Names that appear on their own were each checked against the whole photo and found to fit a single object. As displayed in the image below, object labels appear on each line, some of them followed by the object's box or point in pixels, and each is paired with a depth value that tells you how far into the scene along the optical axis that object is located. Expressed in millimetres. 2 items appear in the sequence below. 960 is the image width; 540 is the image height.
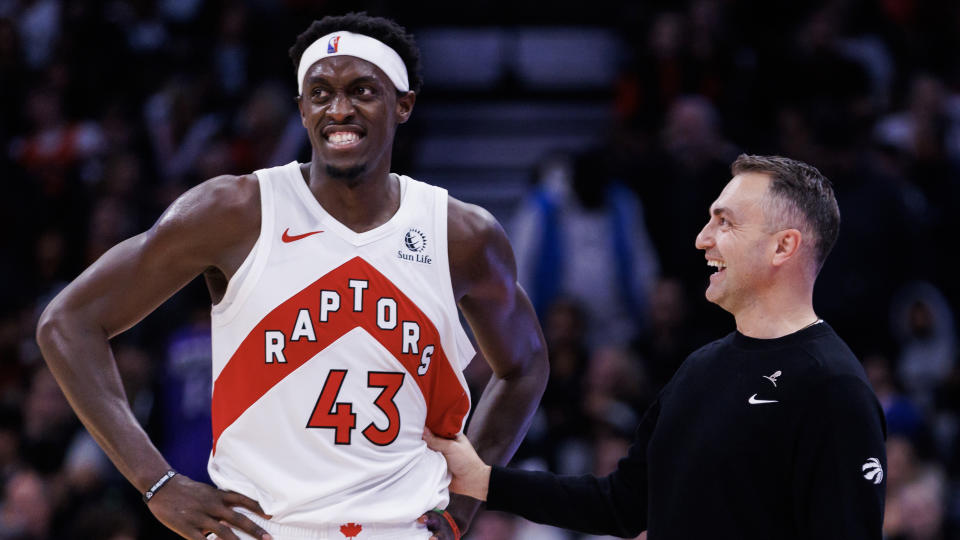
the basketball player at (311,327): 8359
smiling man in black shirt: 7418
